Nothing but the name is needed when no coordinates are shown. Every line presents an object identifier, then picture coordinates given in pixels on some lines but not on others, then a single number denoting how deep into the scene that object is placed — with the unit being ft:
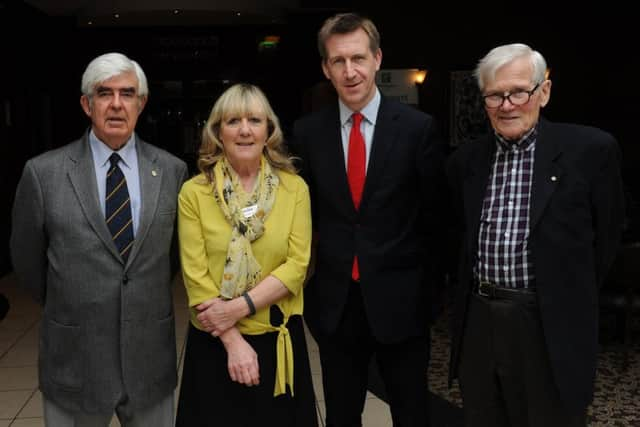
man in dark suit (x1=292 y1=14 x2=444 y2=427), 8.11
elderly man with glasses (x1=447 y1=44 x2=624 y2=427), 7.02
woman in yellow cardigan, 7.32
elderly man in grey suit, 7.37
